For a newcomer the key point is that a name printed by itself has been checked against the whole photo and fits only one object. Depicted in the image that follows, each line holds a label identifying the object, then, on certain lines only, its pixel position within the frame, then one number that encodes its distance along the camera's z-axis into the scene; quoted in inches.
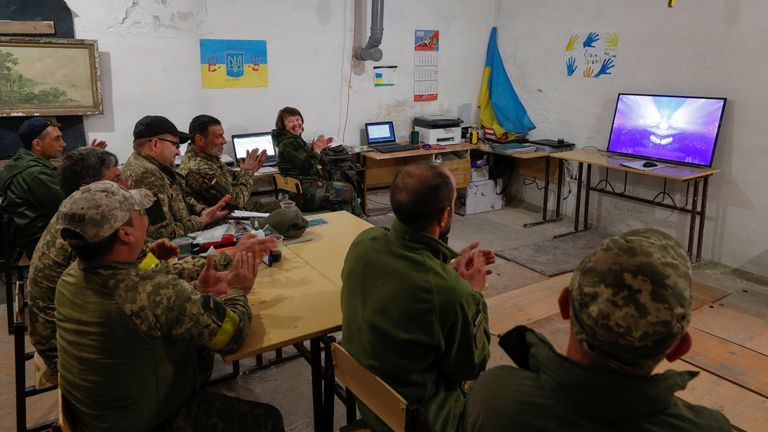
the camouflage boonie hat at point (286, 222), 107.3
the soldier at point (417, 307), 58.9
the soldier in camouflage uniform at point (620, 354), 34.0
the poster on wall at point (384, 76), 235.5
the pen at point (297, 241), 106.3
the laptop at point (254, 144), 203.6
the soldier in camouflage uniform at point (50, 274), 78.7
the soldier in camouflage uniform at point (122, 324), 58.4
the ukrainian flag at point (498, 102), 251.4
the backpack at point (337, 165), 208.5
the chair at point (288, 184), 162.5
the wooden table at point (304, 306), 72.0
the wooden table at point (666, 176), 171.0
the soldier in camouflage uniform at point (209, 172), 131.2
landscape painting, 164.7
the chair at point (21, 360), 76.7
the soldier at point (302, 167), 169.2
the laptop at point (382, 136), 229.3
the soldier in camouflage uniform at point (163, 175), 107.7
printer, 236.7
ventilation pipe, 220.5
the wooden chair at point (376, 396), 52.7
